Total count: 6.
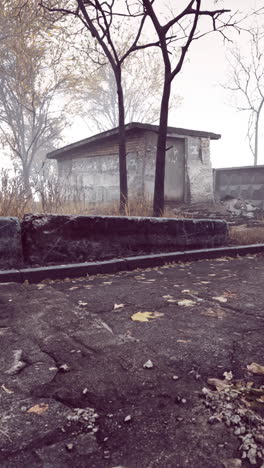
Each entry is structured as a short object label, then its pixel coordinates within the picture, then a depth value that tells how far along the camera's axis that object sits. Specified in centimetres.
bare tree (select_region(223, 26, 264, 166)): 1831
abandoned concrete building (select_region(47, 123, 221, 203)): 965
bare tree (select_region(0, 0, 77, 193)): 1102
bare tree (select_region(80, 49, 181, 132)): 2084
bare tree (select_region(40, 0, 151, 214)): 671
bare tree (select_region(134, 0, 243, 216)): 586
